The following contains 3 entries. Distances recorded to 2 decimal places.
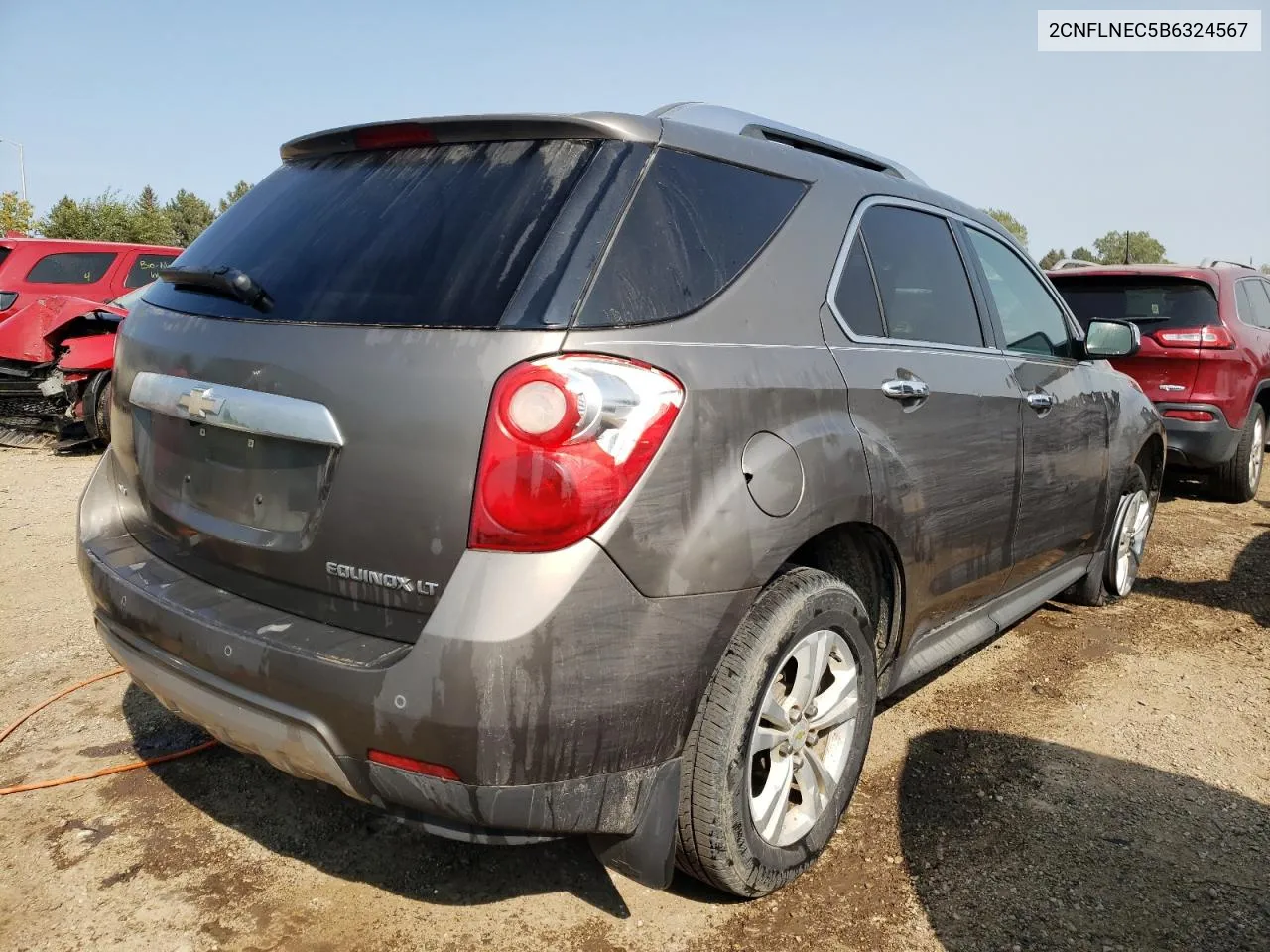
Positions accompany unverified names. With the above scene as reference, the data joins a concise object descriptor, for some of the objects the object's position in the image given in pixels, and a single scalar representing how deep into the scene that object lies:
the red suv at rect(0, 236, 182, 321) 9.41
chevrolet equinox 1.76
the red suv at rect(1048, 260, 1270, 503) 6.62
